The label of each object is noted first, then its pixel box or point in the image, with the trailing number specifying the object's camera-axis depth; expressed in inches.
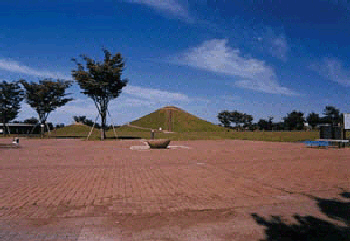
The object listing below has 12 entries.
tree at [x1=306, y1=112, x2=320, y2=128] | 3361.2
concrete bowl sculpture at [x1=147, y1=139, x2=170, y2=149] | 731.4
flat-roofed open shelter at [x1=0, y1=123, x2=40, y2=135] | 2736.5
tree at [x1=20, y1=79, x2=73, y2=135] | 1562.5
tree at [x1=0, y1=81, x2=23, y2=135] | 1857.8
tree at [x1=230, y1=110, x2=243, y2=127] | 3823.8
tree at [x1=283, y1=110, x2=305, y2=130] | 3313.2
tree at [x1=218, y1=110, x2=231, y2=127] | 3858.3
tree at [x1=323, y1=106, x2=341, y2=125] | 3440.0
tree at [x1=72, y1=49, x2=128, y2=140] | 1264.8
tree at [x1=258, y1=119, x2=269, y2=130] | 3625.0
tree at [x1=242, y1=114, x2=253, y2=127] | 3895.2
